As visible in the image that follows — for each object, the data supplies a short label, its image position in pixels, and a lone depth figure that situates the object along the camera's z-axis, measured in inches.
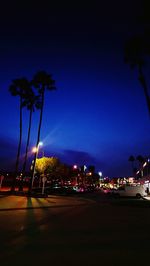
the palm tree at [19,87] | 864.8
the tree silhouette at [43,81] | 815.2
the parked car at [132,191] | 923.0
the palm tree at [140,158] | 3233.9
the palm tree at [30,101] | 890.3
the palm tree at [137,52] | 734.8
